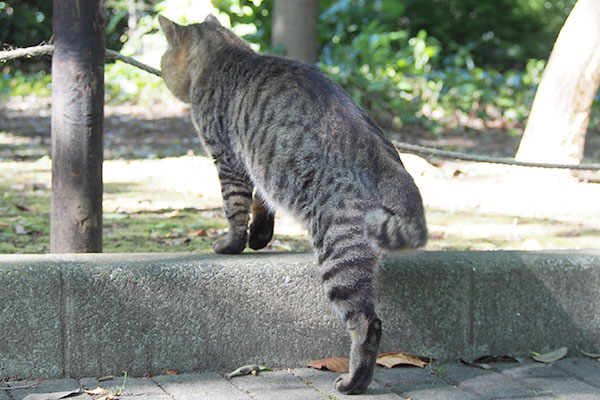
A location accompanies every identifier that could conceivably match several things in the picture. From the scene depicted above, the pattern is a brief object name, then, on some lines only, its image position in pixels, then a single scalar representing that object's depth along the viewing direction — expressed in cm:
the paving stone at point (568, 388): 293
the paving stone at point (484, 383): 294
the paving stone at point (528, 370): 317
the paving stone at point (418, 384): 290
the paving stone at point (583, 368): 315
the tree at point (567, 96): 617
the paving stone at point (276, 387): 282
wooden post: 341
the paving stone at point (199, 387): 279
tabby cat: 290
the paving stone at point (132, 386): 277
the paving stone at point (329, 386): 287
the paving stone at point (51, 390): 269
